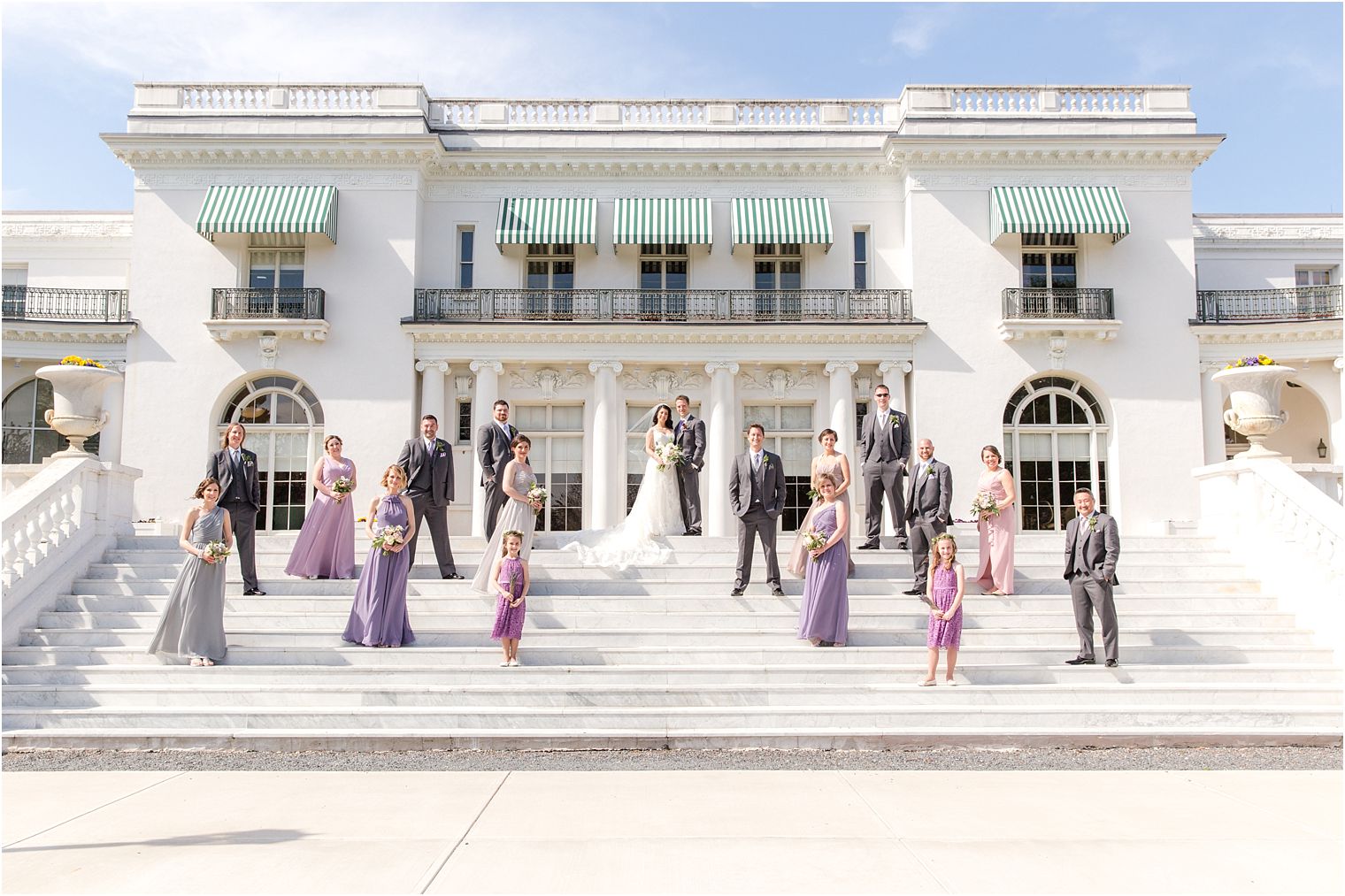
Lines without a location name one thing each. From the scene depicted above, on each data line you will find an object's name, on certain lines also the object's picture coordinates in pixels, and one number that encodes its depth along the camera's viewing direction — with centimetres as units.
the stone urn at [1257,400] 1407
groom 1428
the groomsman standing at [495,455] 1330
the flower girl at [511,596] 1048
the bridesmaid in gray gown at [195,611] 1059
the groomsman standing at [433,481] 1279
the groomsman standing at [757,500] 1238
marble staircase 959
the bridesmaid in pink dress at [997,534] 1248
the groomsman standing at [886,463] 1397
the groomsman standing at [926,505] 1243
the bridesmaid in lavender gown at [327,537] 1303
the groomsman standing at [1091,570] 1055
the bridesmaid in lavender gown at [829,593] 1102
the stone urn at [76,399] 1371
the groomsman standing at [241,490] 1228
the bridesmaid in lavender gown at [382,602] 1104
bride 1403
